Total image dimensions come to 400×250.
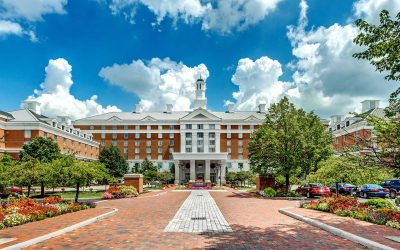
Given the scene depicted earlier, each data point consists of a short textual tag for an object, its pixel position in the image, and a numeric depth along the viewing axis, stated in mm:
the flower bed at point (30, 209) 13871
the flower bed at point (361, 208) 14420
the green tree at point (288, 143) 33188
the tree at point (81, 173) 21531
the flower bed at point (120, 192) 31219
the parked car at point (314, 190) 31922
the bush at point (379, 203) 17766
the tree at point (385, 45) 10125
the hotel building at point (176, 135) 92062
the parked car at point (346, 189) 35125
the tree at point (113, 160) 69425
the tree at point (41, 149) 48594
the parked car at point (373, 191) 31938
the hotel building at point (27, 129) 57312
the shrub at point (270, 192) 32306
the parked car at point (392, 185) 35338
